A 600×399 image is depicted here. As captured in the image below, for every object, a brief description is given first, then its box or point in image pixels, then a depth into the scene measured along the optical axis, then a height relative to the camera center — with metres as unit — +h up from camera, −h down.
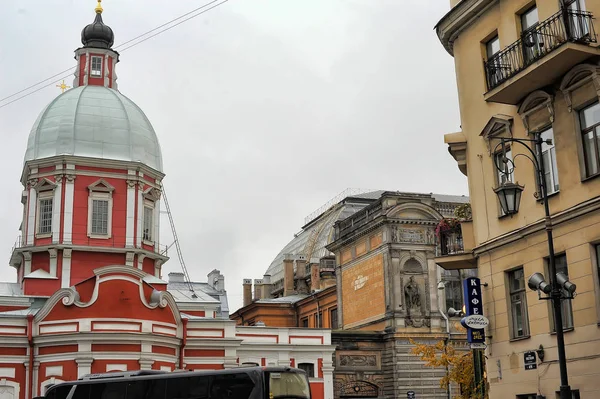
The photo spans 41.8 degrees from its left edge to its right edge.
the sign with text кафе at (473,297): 21.25 +2.48
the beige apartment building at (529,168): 17.78 +5.41
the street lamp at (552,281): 15.02 +2.20
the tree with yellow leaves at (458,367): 32.47 +1.00
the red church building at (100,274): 38.62 +6.77
